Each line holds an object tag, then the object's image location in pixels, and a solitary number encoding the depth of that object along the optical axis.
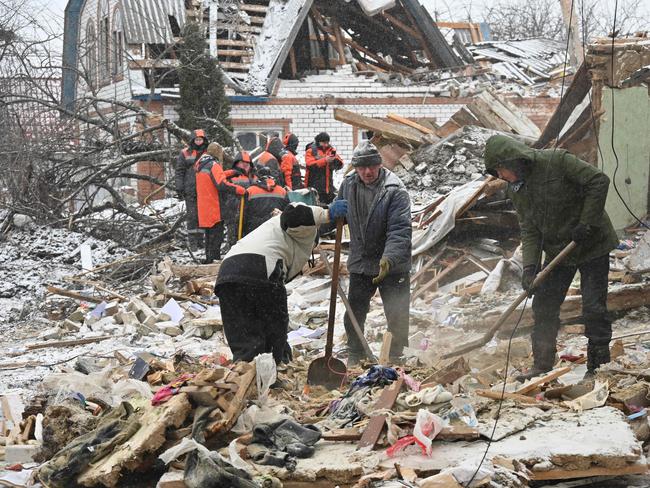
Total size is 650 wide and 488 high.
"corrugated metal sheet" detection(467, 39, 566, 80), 24.80
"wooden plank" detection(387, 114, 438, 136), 16.82
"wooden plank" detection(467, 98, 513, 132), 16.42
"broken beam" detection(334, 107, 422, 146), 15.83
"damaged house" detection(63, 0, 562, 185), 22.62
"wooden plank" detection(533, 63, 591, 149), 10.85
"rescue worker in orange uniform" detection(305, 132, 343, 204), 14.65
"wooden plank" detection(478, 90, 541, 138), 15.84
